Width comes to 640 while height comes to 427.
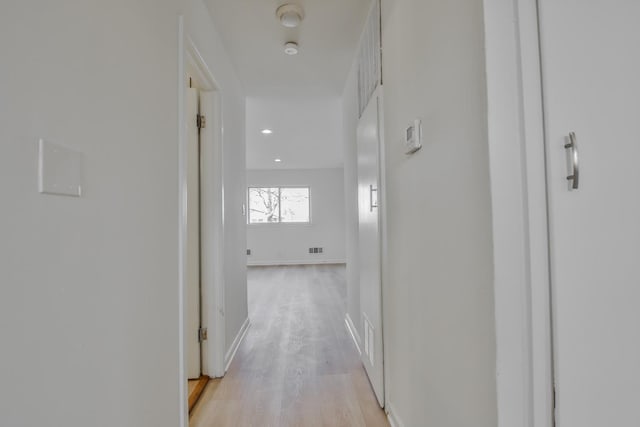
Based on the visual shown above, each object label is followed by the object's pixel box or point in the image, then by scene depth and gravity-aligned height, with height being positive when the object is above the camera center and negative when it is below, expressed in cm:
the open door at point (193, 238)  218 -11
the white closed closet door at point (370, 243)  187 -16
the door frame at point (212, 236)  220 -10
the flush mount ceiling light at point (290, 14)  200 +128
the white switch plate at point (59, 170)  70 +12
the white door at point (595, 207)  71 +2
